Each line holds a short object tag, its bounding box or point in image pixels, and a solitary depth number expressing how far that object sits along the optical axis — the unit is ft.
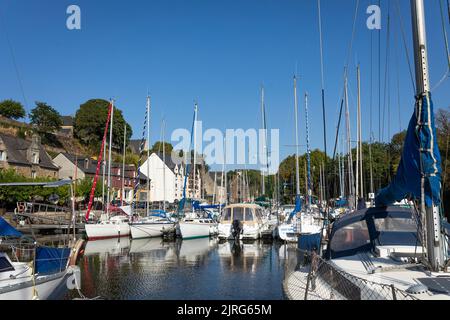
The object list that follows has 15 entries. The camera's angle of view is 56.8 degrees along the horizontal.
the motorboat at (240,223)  107.76
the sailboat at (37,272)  34.60
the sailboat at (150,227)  118.32
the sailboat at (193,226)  115.24
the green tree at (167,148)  365.61
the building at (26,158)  174.40
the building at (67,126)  311.62
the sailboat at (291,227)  101.09
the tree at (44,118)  264.37
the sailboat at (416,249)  21.68
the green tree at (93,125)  315.58
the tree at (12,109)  256.73
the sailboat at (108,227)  113.19
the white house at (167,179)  282.30
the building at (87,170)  222.69
